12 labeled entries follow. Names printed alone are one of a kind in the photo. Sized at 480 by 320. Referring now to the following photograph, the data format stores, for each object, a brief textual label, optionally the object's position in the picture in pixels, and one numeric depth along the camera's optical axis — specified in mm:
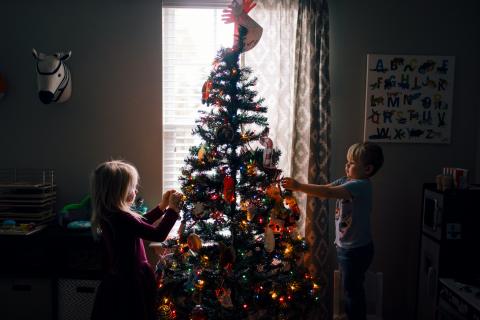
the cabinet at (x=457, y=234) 2154
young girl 1777
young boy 2098
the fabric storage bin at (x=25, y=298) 2410
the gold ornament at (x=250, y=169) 1901
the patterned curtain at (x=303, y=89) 2553
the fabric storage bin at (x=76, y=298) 2395
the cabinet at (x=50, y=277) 2387
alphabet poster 2662
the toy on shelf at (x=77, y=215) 2422
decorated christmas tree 1882
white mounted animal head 2449
